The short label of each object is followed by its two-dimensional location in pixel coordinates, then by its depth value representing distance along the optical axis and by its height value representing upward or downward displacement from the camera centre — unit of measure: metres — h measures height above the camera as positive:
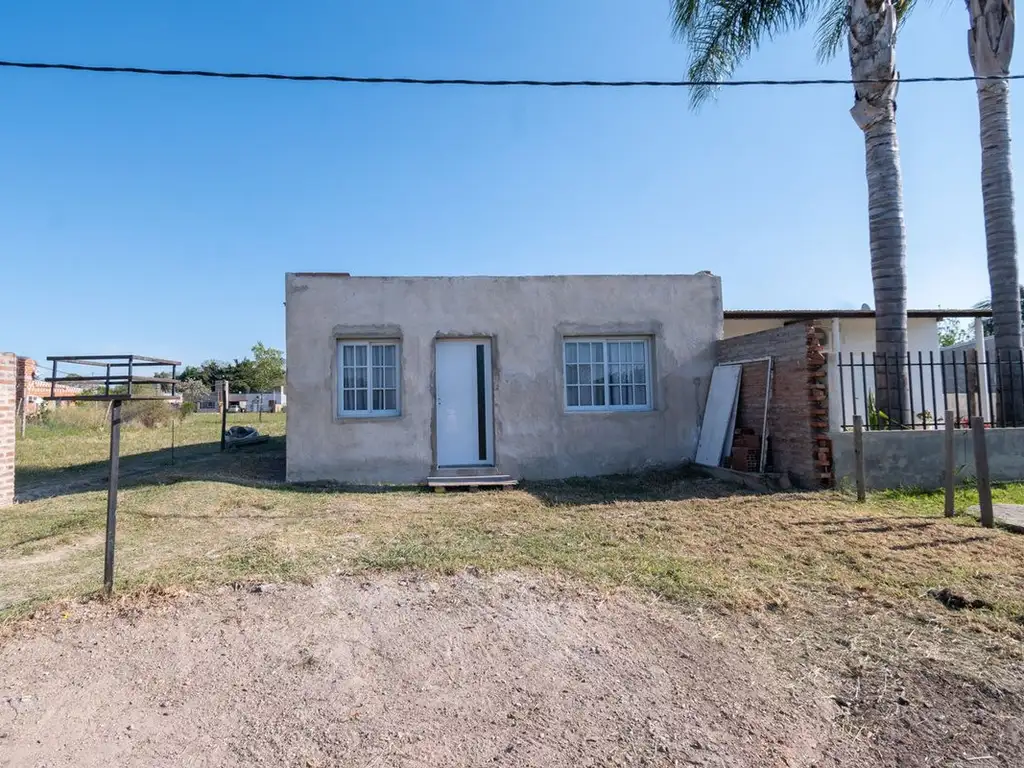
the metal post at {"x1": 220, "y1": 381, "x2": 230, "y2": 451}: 13.59 -0.02
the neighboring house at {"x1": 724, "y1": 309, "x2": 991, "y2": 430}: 11.84 +1.80
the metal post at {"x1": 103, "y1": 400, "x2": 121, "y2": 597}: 3.87 -0.55
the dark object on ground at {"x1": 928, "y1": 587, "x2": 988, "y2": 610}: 3.79 -1.27
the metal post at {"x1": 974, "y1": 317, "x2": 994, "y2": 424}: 8.35 +0.60
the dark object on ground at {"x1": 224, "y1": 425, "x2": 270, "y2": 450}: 14.79 -0.56
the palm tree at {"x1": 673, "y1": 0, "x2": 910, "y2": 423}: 8.48 +3.36
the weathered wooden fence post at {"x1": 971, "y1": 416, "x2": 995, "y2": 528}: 5.73 -0.65
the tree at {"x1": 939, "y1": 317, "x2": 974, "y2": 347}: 34.00 +4.43
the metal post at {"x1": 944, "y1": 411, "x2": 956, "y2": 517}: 6.15 -0.65
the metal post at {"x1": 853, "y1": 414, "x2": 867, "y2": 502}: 7.02 -0.53
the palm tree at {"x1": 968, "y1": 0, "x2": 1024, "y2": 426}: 9.04 +3.88
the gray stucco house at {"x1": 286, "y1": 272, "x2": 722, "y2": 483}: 9.27 +0.64
